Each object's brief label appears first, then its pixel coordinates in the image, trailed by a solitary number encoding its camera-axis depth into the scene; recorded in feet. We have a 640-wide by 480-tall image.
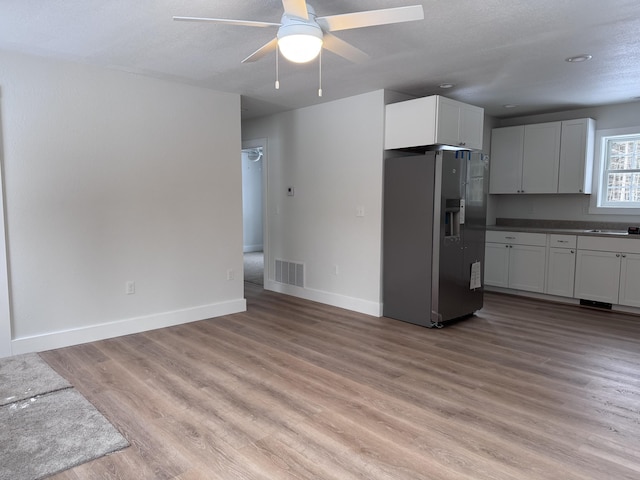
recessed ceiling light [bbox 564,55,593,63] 11.07
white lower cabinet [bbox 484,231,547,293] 17.92
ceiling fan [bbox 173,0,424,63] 6.70
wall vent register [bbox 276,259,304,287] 18.40
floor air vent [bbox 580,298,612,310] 16.42
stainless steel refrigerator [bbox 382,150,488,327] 13.66
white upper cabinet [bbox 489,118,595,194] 17.53
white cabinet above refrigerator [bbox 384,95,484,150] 13.62
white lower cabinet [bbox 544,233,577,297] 16.97
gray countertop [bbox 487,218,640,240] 16.52
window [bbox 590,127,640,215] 17.17
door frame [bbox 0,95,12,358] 10.88
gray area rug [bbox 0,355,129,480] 6.69
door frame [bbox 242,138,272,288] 19.58
